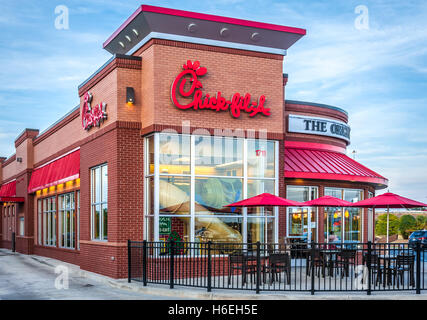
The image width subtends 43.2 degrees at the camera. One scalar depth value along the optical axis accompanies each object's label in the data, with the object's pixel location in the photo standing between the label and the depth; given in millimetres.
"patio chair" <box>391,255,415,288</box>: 14102
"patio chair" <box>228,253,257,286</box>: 14164
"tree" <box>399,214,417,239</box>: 56400
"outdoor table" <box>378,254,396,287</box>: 14052
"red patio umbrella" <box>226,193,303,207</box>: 15531
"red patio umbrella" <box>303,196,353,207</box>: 17500
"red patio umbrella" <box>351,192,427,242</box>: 15844
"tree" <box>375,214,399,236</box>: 59156
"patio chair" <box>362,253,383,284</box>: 13125
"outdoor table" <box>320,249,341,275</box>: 15477
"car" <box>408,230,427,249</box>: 37359
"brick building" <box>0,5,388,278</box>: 16594
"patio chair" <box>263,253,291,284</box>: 14297
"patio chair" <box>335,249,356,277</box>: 15555
